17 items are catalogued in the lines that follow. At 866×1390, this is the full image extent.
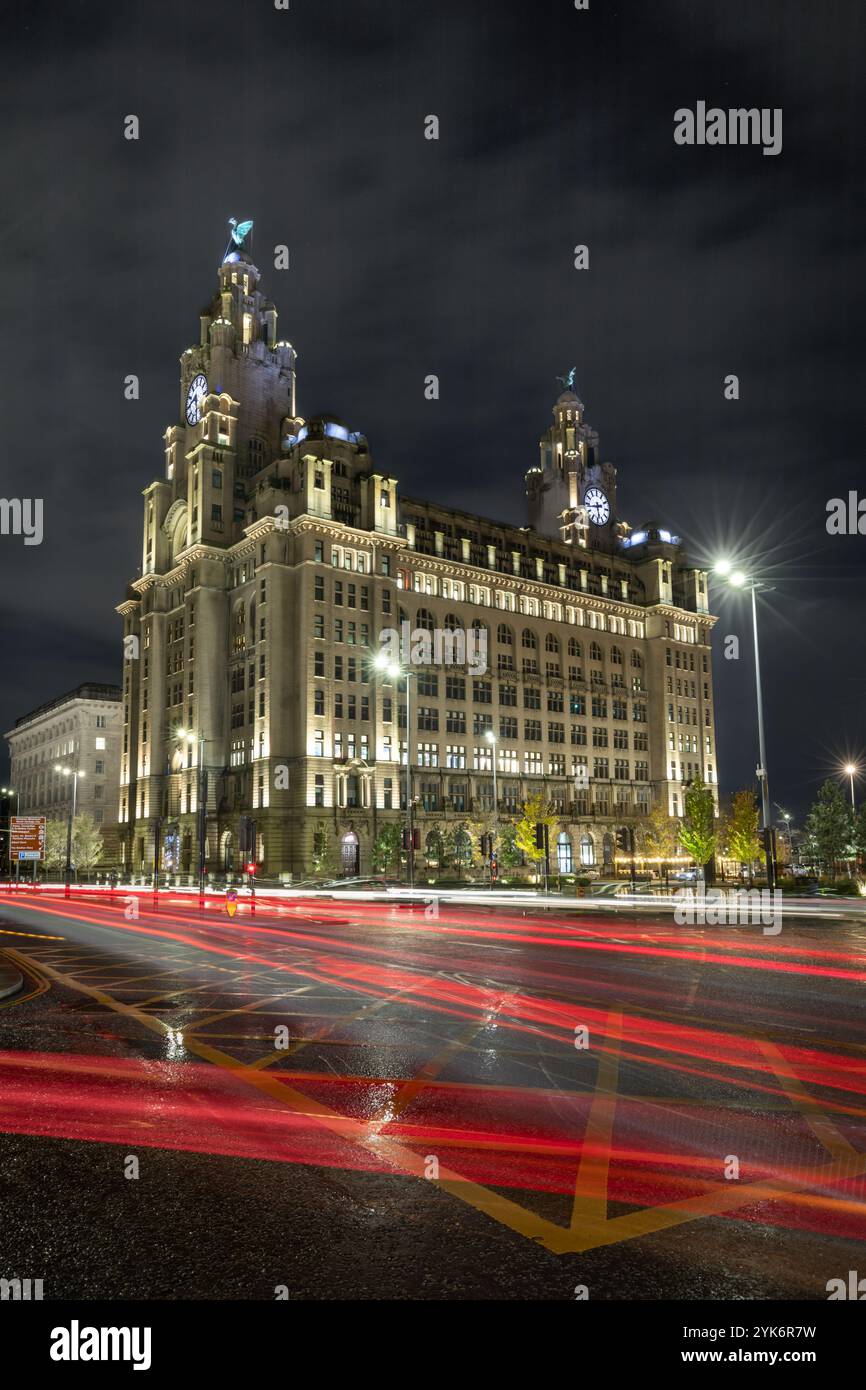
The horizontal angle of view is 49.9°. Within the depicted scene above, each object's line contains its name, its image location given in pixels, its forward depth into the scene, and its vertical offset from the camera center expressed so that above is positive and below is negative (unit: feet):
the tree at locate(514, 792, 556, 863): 234.99 -2.76
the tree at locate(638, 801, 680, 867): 350.02 -8.95
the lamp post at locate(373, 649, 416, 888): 152.85 +24.77
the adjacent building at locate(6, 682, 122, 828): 414.64 +32.56
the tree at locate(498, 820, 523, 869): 282.17 -10.43
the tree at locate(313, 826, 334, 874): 262.26 -9.76
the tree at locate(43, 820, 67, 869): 338.99 -9.03
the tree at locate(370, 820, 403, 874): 264.31 -8.86
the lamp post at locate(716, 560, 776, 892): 114.32 +27.94
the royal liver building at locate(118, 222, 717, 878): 286.25 +58.56
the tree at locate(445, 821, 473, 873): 301.43 -10.24
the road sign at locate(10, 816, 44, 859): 163.32 -2.59
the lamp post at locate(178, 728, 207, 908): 143.77 +3.50
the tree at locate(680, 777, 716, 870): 248.32 -4.47
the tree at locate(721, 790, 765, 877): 238.48 -5.41
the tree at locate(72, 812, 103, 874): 327.47 -8.64
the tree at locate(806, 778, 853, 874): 211.00 -3.63
